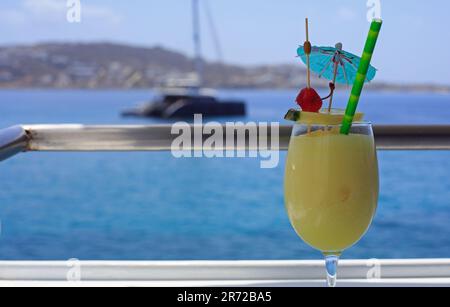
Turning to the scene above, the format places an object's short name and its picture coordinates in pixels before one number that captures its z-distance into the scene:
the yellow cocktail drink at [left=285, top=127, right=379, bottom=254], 0.68
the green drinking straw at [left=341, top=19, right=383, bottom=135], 0.62
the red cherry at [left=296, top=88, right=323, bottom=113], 0.68
